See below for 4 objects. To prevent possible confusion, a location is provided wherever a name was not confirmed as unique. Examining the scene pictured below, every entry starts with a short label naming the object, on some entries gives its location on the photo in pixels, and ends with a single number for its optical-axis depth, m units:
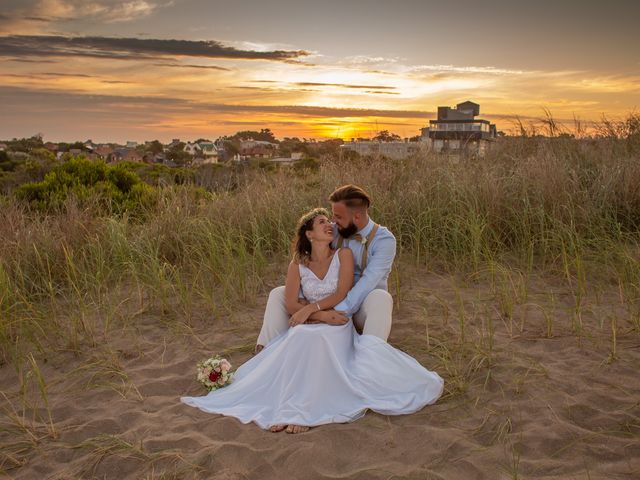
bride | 3.84
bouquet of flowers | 4.23
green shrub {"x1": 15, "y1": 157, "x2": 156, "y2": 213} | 10.42
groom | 4.50
